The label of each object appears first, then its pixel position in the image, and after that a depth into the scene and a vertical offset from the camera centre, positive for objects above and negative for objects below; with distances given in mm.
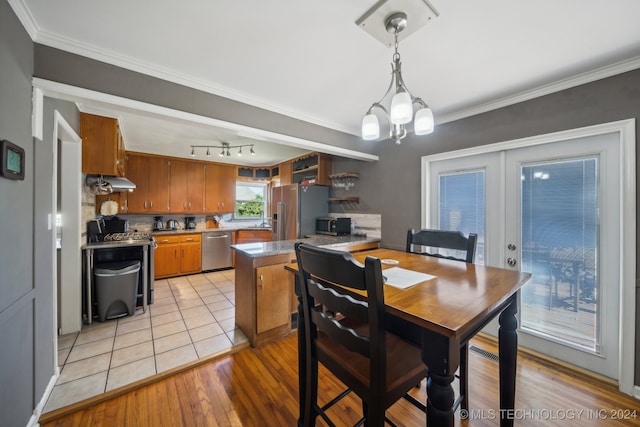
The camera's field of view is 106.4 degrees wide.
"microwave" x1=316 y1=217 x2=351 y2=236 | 3713 -220
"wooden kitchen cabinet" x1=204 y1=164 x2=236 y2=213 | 5070 +526
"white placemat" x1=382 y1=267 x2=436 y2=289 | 1177 -349
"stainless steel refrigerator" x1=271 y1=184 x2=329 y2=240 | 3890 +55
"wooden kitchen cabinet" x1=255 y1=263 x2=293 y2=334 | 2326 -851
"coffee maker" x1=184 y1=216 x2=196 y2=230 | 5020 -228
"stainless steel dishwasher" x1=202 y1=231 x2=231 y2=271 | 4743 -764
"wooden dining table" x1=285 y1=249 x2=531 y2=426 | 828 -362
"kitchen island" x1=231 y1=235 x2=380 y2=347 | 2314 -818
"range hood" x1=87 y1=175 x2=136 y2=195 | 3021 +368
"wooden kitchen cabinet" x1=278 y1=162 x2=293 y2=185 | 4750 +816
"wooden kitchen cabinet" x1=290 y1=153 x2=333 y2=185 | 3995 +762
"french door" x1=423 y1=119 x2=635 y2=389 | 1825 -181
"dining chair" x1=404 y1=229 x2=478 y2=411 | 1299 -262
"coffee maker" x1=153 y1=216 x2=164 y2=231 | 4734 -234
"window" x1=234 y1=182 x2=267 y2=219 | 5781 +302
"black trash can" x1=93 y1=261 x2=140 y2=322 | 2684 -876
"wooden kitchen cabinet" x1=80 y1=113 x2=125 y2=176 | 2578 +756
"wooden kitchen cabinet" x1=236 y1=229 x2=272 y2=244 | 5156 -515
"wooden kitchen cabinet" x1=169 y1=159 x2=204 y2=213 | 4695 +516
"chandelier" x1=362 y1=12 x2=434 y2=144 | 1244 +561
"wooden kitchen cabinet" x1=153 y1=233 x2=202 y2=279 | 4301 -794
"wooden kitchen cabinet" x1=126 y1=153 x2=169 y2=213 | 4316 +544
